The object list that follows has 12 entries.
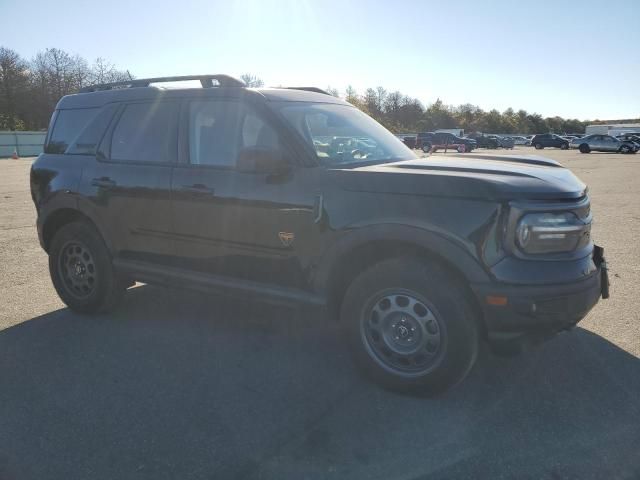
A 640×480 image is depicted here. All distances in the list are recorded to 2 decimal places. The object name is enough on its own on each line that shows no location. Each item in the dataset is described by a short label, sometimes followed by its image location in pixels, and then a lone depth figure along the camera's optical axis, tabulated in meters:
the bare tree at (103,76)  67.06
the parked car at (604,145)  44.69
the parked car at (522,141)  72.90
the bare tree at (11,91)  59.75
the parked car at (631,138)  47.84
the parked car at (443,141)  42.76
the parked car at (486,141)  54.44
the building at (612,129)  88.12
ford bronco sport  2.94
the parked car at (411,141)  43.69
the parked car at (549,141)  57.50
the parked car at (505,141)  57.81
